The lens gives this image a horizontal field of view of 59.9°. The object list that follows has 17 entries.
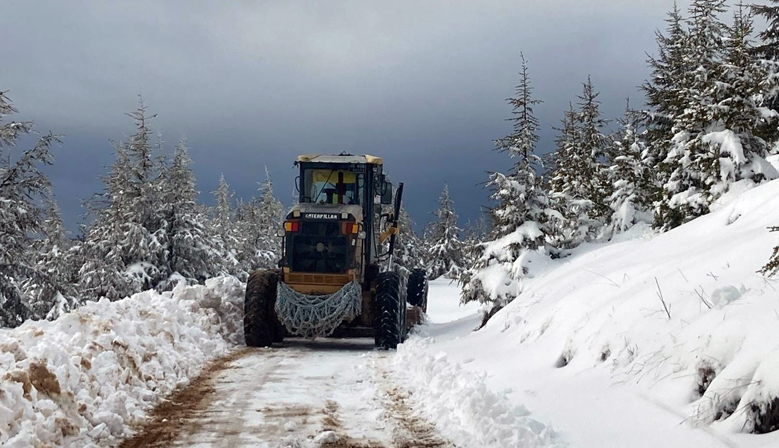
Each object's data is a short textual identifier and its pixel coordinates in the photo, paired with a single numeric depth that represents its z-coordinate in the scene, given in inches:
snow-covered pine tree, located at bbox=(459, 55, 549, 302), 672.4
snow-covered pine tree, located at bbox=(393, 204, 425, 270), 2279.8
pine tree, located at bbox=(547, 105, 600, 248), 746.8
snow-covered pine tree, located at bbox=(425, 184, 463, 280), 2428.6
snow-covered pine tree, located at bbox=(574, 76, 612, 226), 1072.2
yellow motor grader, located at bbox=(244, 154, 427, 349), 529.7
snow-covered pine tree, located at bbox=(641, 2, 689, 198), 863.9
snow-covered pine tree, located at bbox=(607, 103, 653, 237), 857.5
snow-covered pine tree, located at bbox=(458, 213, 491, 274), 690.8
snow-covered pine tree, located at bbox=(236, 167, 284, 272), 2082.9
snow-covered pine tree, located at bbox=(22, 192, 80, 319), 807.8
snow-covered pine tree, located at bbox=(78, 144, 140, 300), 1084.5
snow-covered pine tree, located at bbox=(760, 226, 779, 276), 222.9
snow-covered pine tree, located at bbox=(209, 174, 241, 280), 1829.5
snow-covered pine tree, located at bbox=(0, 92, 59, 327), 737.0
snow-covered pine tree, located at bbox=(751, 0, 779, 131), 1034.8
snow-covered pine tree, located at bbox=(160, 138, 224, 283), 1197.1
